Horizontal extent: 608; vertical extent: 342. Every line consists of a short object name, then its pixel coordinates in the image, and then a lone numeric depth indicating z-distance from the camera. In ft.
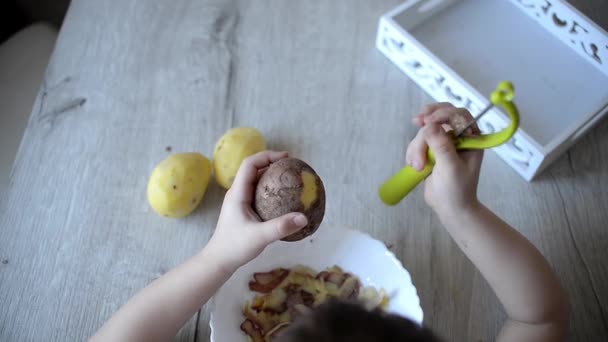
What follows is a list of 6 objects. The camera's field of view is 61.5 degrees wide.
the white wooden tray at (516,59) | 2.76
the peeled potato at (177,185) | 2.54
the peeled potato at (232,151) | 2.62
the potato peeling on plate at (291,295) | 2.24
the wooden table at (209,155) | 2.48
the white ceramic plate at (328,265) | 2.19
